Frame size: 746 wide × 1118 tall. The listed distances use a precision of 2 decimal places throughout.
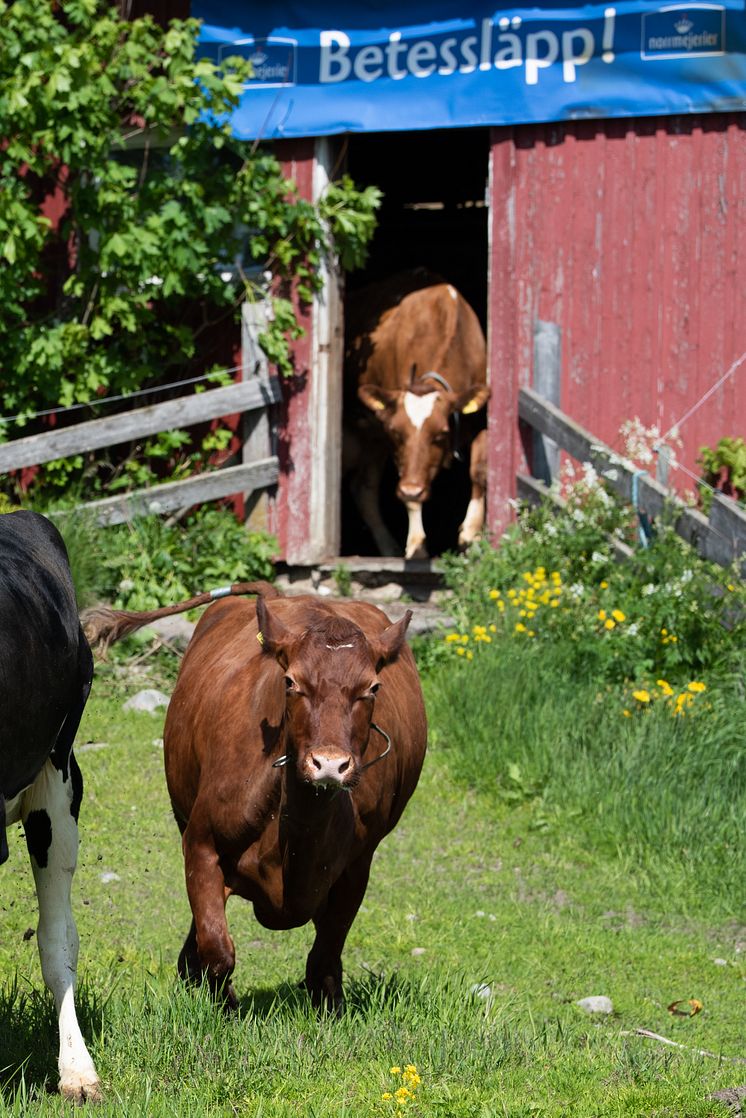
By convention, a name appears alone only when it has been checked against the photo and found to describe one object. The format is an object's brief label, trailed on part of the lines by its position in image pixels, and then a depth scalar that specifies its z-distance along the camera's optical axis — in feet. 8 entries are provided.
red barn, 75.97
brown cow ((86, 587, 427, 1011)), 33.40
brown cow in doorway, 81.82
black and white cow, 30.55
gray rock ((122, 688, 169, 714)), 65.51
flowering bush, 64.03
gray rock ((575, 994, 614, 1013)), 44.07
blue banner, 75.10
